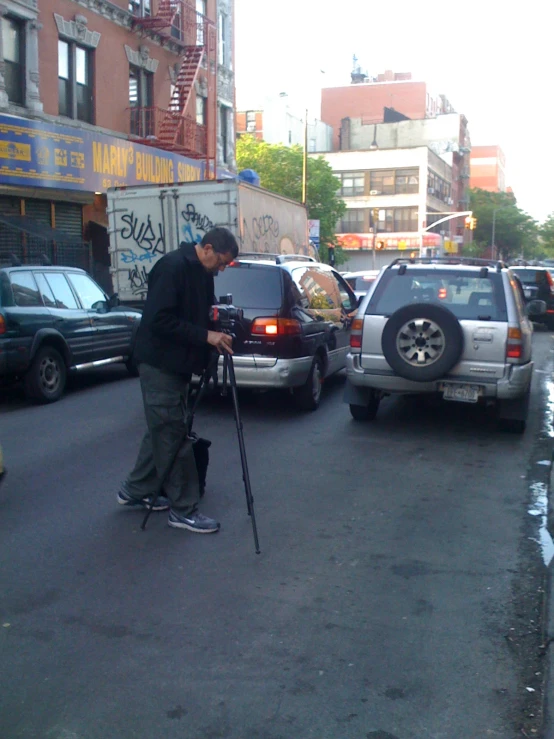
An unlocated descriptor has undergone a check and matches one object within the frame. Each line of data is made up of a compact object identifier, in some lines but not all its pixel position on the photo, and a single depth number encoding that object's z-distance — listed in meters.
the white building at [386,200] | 68.00
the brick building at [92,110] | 18.44
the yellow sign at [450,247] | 73.56
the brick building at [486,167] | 121.04
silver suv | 8.17
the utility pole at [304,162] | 39.44
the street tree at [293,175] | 51.50
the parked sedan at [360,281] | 18.23
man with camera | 5.28
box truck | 14.31
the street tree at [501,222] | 92.00
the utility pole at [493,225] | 86.94
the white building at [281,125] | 75.19
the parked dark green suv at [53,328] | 10.18
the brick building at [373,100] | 88.50
